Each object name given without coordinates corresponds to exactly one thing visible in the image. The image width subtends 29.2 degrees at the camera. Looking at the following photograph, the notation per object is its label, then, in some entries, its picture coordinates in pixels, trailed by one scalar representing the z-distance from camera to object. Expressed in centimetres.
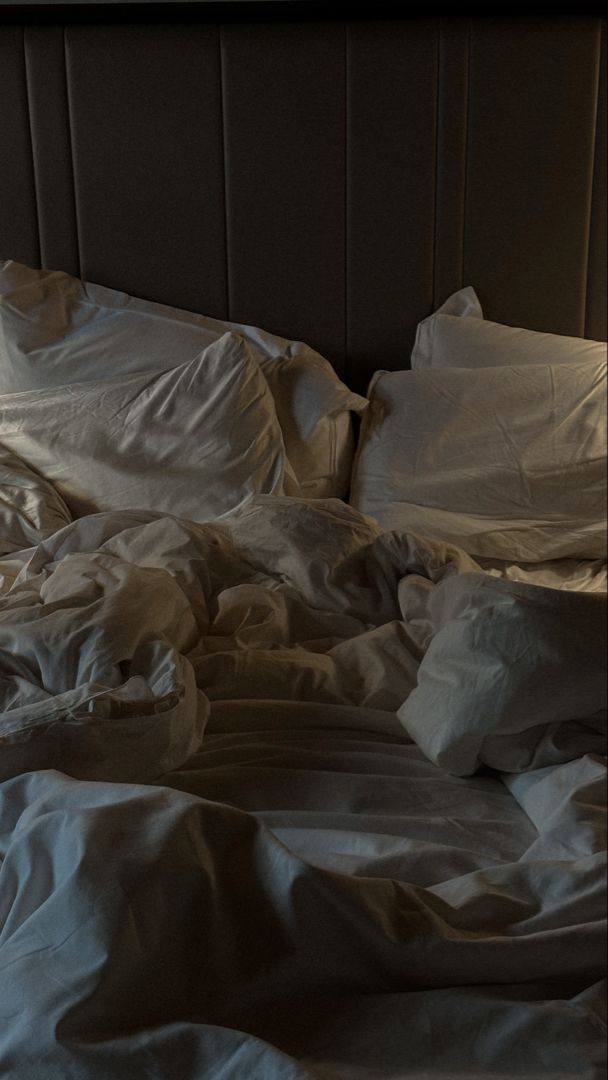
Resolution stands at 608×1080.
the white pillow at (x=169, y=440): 190
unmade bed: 70
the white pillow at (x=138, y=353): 199
